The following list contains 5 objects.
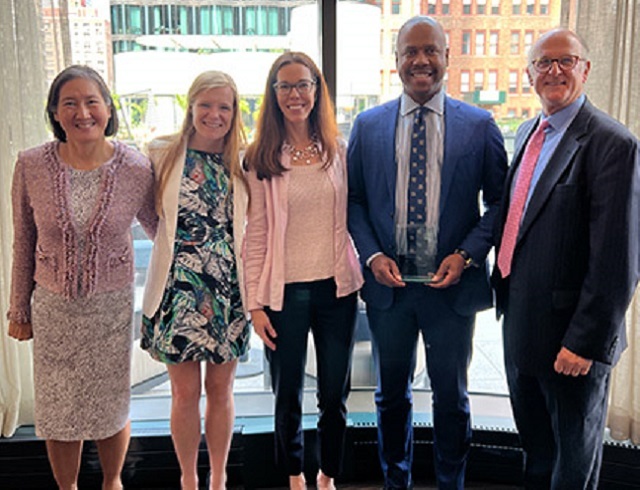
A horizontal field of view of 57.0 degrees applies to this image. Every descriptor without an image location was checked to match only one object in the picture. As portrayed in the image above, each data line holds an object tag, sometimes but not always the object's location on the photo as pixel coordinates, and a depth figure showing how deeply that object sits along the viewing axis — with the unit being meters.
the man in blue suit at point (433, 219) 1.82
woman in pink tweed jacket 1.77
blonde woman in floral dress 1.84
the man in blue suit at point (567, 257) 1.46
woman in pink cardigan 1.85
